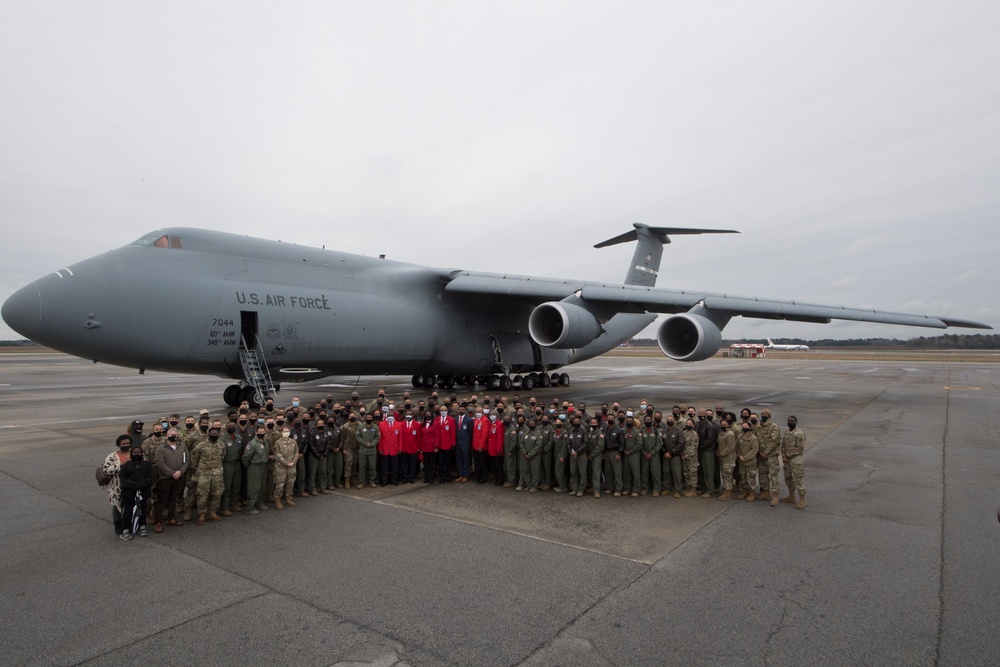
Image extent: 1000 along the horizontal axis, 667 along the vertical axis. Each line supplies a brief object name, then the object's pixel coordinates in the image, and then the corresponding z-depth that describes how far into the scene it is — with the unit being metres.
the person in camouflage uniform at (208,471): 5.64
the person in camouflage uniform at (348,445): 7.08
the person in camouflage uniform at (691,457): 6.79
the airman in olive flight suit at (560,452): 6.93
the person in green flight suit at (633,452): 6.83
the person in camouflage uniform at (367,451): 7.03
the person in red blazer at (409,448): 7.25
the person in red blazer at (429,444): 7.34
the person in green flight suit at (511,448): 7.14
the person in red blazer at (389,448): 7.18
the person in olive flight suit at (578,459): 6.86
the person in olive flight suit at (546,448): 7.07
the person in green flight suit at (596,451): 6.82
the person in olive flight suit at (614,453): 6.83
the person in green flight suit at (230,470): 5.98
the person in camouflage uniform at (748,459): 6.43
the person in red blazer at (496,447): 7.29
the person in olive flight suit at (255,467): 6.04
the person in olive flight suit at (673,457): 6.78
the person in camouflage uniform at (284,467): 6.25
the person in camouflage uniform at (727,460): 6.59
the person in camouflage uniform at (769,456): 6.32
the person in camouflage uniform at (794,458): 6.12
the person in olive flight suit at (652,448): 6.84
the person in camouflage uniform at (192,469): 5.74
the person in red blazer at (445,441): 7.43
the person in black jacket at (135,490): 5.01
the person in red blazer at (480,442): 7.38
